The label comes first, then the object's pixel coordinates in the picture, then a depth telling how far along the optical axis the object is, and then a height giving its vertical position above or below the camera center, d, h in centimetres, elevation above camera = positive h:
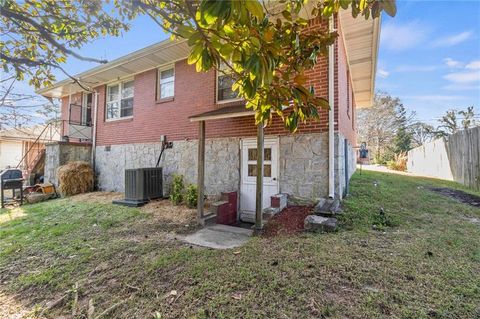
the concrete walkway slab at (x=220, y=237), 391 -135
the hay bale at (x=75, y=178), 857 -58
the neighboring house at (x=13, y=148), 1559 +109
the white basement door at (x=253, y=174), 565 -26
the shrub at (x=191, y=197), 605 -88
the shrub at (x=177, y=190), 650 -76
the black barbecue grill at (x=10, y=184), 760 -73
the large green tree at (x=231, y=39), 144 +100
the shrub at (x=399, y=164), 1773 +9
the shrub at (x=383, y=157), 2305 +83
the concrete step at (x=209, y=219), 505 -124
